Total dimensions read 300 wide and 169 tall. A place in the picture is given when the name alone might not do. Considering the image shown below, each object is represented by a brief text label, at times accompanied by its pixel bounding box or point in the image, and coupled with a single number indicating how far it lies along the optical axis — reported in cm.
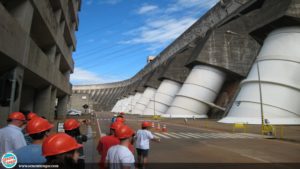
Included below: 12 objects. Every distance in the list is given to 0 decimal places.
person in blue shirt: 311
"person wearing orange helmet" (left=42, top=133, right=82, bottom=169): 270
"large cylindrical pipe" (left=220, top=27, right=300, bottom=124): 3203
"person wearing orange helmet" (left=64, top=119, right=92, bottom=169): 470
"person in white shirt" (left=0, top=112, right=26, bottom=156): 427
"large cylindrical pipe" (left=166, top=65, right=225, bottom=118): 5094
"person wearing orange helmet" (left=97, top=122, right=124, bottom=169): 475
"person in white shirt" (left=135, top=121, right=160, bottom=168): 720
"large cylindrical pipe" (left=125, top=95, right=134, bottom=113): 11456
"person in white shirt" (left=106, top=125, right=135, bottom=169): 359
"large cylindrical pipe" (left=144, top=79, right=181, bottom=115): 7056
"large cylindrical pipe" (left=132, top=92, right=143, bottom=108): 10695
